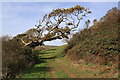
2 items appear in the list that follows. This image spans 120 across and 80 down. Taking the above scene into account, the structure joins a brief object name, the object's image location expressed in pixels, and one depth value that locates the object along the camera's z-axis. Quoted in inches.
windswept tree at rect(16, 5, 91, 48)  1417.3
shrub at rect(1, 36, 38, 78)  605.3
